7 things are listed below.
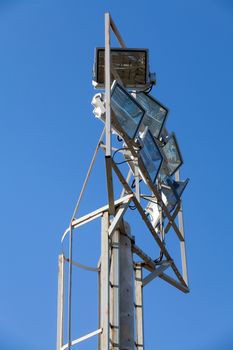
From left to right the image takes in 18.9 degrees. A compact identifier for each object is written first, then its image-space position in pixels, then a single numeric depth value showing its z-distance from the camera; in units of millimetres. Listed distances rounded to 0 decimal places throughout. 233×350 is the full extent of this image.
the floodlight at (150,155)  11358
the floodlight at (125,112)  10859
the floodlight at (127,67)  11797
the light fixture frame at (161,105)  12875
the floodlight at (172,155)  13258
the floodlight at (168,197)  12281
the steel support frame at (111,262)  9508
